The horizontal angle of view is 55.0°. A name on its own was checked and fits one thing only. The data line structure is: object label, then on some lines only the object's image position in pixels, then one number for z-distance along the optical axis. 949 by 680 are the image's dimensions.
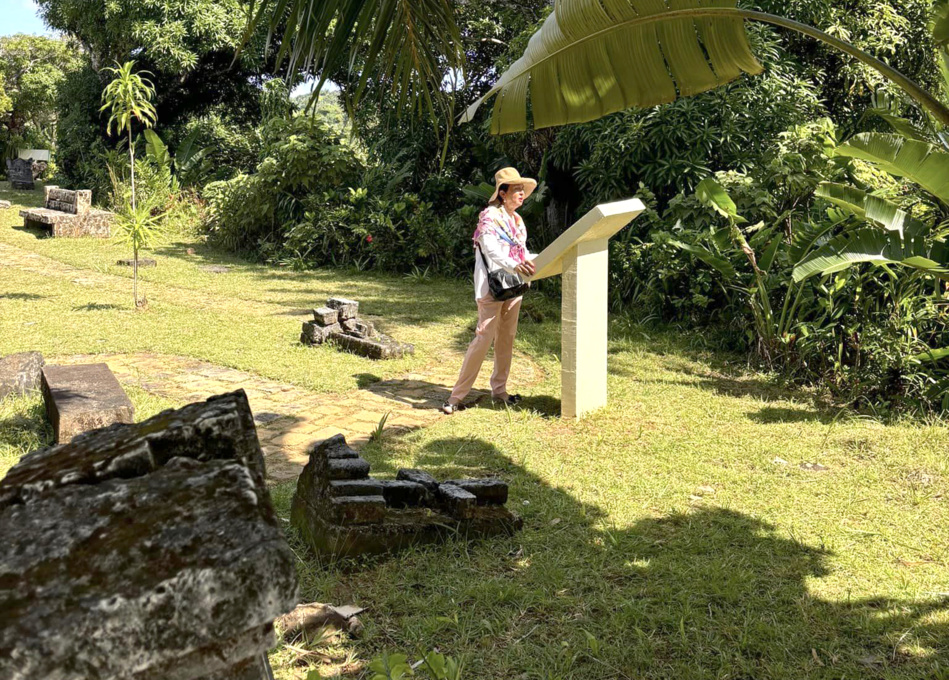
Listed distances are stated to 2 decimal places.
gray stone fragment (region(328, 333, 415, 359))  8.84
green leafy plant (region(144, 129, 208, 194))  19.27
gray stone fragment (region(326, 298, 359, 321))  9.40
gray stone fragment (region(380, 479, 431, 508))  4.53
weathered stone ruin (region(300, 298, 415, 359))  8.91
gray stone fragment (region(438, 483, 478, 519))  4.53
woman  6.89
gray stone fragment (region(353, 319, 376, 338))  9.44
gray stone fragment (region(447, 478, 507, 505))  4.66
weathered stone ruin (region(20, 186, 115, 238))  16.95
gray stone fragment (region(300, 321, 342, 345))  9.24
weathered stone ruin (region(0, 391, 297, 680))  1.17
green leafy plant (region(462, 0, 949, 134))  4.33
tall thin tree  10.57
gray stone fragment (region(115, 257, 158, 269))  14.19
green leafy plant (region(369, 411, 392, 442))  6.32
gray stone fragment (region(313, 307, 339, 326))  9.23
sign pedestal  6.55
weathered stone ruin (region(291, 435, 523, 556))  4.27
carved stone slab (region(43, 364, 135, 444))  5.70
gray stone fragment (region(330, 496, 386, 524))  4.24
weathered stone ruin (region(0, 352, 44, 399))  6.88
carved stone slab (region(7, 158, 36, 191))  27.02
